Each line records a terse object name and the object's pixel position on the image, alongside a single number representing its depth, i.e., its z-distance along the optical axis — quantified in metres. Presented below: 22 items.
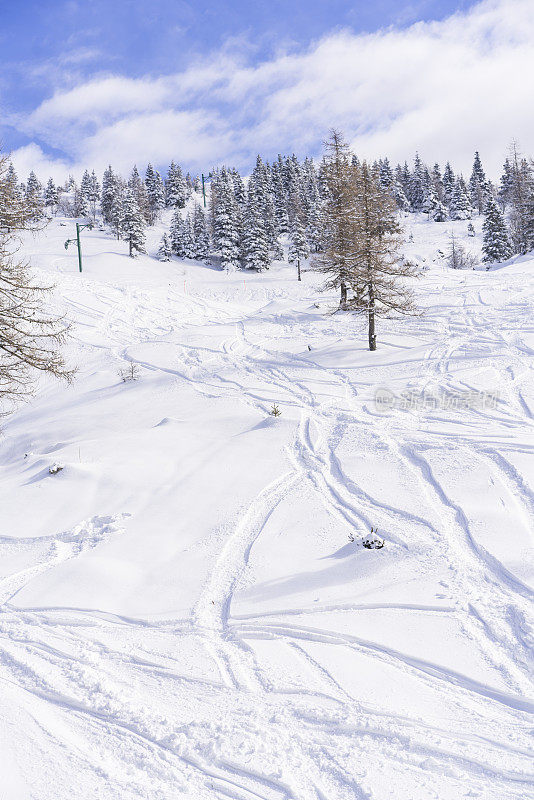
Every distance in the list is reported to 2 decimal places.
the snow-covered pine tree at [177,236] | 65.25
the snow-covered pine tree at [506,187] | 82.99
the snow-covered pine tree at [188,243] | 64.94
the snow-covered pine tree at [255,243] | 58.78
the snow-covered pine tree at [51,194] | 106.31
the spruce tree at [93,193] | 115.15
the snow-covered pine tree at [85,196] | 104.74
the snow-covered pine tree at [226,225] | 60.19
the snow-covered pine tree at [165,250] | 60.94
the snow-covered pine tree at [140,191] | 91.38
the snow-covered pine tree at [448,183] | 86.44
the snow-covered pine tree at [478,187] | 92.94
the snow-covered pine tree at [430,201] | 84.81
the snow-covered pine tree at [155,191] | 99.29
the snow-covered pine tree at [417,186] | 94.06
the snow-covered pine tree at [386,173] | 85.29
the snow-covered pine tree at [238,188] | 86.00
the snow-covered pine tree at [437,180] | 101.19
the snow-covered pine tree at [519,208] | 49.78
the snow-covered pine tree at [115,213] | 58.66
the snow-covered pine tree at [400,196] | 85.55
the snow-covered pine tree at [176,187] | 101.25
